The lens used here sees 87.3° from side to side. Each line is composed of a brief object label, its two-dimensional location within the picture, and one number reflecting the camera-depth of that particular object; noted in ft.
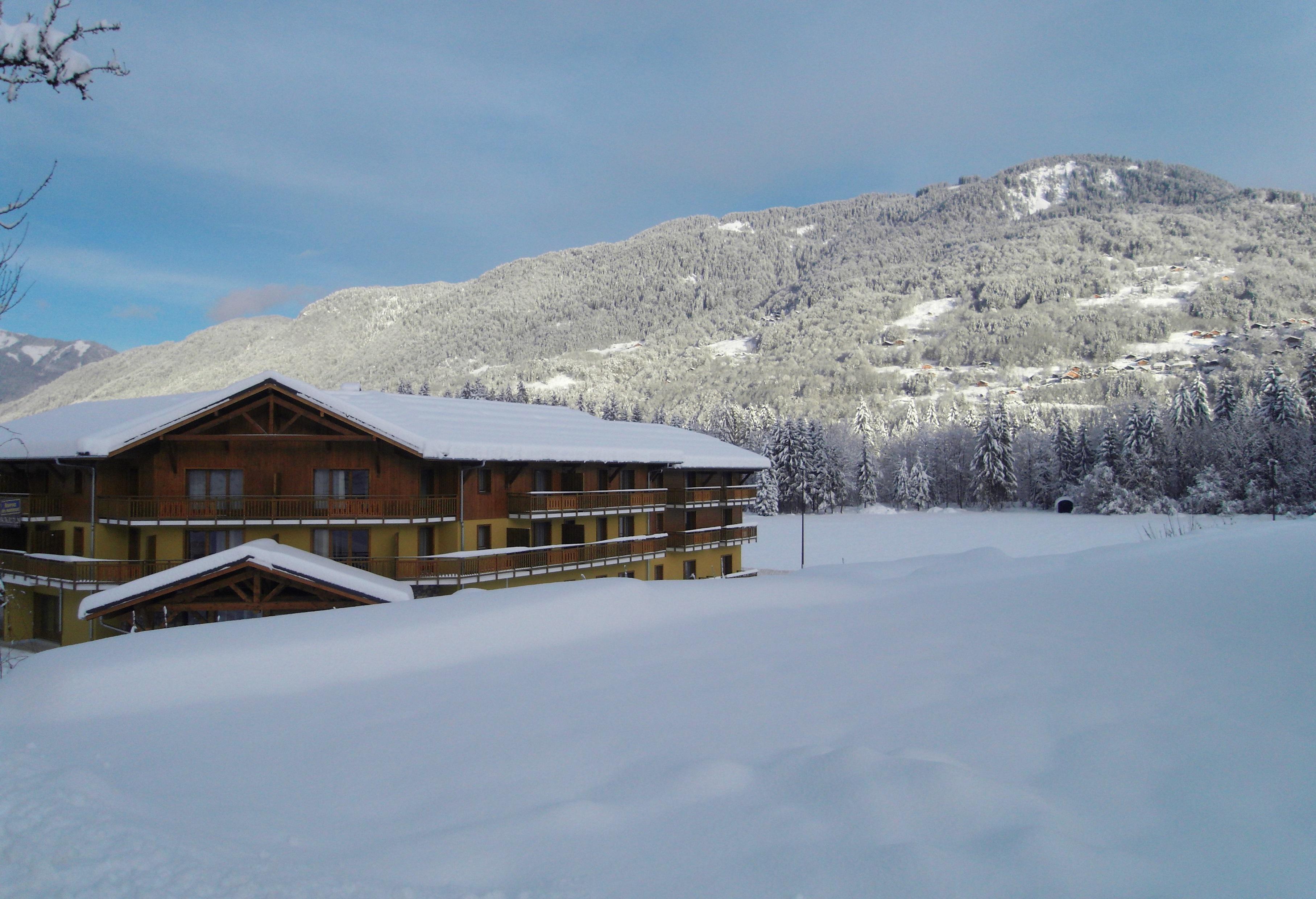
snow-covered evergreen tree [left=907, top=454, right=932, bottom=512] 323.98
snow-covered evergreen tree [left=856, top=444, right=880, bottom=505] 325.01
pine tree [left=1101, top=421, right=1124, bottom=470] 277.03
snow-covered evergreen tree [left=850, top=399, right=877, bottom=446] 392.68
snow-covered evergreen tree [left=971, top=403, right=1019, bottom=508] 305.12
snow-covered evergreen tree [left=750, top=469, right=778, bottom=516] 303.68
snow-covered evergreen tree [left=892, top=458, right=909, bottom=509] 326.44
